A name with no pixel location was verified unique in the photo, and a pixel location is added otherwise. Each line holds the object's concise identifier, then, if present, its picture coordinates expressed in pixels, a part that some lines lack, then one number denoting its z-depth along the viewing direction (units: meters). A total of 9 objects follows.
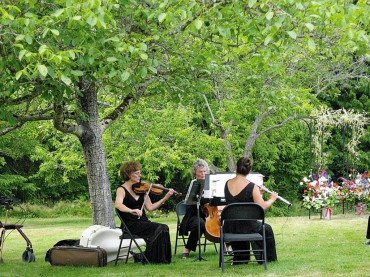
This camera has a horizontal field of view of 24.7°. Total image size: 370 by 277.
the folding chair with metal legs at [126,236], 11.21
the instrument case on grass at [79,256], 11.36
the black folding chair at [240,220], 9.98
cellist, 12.29
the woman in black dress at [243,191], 10.30
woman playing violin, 11.33
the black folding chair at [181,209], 12.98
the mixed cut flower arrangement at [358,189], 19.93
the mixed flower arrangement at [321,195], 19.44
